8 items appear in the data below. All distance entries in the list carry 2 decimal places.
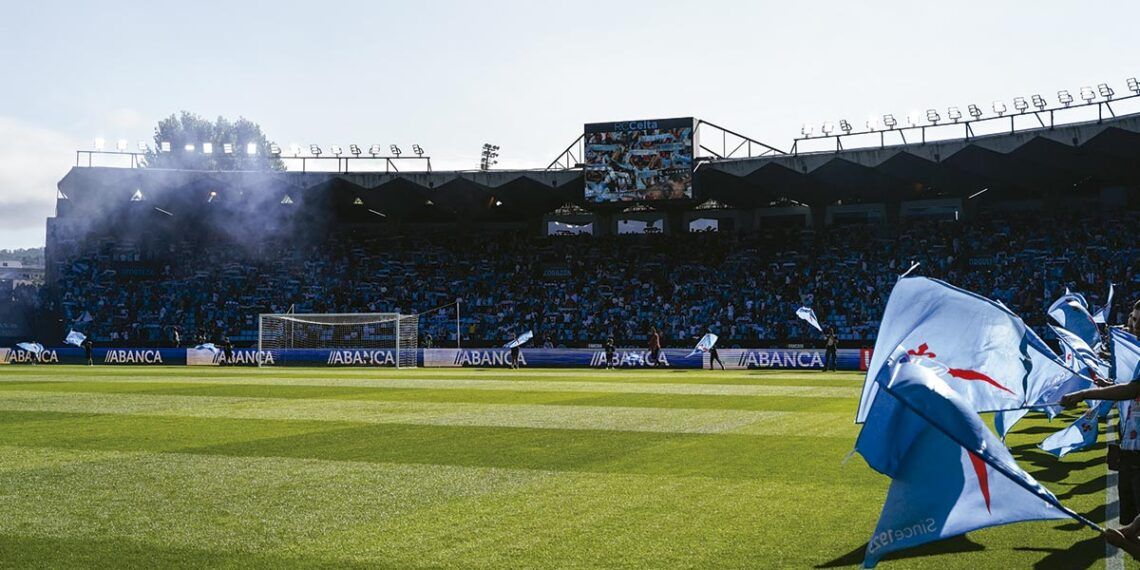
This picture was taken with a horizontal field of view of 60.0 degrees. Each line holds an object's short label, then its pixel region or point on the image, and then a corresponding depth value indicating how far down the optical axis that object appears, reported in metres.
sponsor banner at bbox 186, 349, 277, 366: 45.94
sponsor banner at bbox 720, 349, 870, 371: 38.44
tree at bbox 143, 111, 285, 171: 105.12
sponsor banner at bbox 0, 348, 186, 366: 47.06
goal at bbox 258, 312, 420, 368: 44.75
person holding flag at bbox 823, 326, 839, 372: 35.81
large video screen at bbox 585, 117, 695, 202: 49.28
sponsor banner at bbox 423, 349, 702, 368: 41.44
